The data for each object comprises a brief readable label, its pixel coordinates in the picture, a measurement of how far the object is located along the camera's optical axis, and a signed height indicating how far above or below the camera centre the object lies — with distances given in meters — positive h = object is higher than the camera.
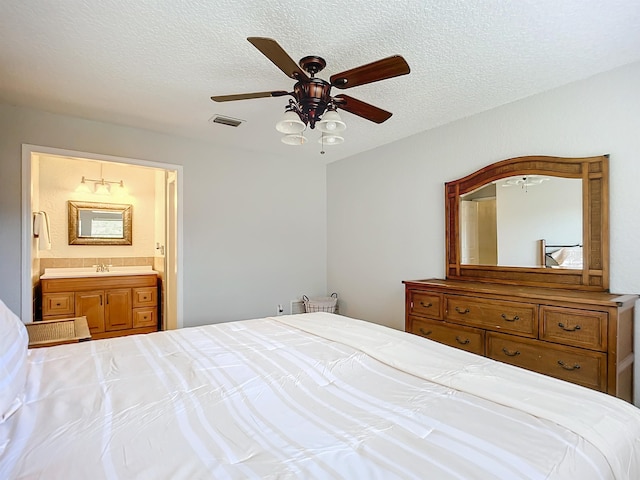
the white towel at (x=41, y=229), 3.62 +0.11
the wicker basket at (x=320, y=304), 4.39 -0.84
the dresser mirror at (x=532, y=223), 2.40 +0.12
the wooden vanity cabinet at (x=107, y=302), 4.16 -0.80
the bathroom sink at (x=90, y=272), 4.39 -0.45
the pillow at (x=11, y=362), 1.04 -0.42
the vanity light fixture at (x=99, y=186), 4.92 +0.77
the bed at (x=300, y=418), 0.79 -0.53
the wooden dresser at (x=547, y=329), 1.98 -0.60
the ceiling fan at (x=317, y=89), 1.64 +0.83
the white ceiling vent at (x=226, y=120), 3.20 +1.13
